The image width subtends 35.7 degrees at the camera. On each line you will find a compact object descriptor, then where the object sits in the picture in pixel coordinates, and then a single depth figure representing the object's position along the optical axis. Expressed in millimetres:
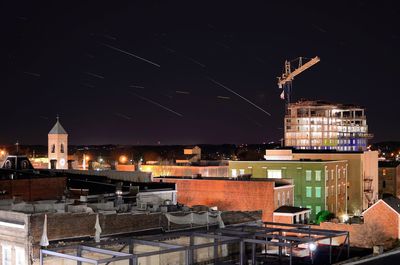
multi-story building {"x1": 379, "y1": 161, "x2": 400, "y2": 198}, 121625
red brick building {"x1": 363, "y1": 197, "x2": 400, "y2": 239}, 62725
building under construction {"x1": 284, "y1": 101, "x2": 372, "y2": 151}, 180500
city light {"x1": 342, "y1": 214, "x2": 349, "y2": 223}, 77125
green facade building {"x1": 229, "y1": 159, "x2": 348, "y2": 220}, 78000
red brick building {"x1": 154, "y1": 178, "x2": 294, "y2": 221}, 66000
